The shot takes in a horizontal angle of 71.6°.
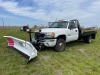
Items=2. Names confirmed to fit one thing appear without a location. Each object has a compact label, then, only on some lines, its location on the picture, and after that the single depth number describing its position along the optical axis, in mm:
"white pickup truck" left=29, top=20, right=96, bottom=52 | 3627
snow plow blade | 2950
